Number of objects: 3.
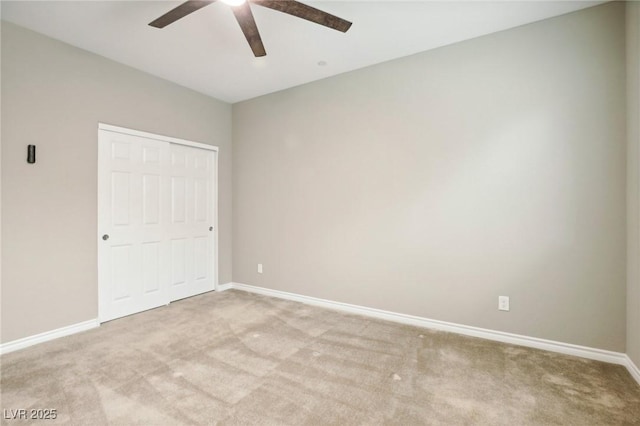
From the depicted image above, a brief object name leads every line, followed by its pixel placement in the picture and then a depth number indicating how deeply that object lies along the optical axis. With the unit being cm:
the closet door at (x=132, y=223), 315
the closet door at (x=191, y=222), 386
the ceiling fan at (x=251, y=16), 185
